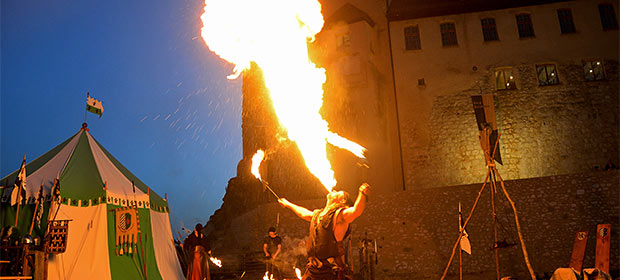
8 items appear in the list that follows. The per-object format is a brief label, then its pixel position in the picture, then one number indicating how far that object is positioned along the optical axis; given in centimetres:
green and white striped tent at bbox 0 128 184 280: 959
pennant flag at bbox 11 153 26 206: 918
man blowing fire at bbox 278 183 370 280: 511
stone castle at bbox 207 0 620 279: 2272
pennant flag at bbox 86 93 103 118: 1387
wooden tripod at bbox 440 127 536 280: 1008
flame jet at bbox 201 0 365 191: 725
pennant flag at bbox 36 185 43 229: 926
